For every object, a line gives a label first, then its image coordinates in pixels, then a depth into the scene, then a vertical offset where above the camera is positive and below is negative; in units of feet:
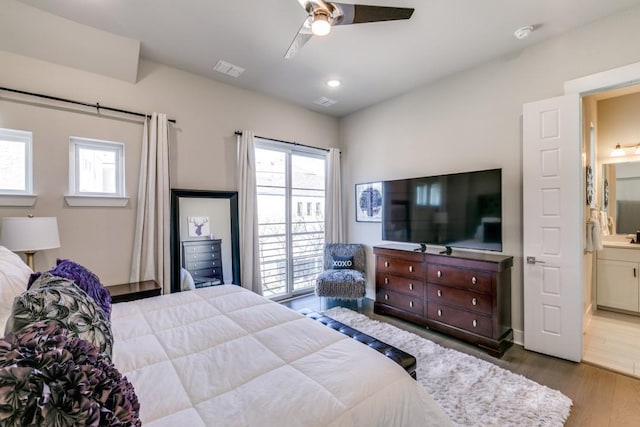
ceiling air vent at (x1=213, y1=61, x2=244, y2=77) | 10.37 +5.56
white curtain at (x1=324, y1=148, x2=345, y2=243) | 15.28 +0.57
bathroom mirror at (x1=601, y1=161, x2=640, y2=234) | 12.22 +0.80
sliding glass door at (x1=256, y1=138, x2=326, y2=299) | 13.46 -0.08
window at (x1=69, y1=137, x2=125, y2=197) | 8.85 +1.55
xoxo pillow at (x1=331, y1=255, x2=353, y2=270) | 13.92 -2.47
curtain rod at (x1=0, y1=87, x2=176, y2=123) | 7.80 +3.45
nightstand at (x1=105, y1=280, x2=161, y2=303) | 8.11 -2.32
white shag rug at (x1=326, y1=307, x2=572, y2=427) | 6.02 -4.38
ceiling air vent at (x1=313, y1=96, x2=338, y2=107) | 13.53 +5.56
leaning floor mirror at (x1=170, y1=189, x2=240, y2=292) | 10.42 -0.97
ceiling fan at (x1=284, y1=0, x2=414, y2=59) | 6.02 +4.48
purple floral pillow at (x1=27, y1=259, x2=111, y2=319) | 4.87 -1.20
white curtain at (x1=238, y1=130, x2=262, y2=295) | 11.93 -0.14
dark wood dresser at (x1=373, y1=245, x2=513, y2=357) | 8.87 -2.87
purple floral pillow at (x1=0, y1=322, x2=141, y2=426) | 1.80 -1.20
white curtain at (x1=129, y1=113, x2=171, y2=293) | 9.58 +0.14
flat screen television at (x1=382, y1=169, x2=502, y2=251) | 9.52 +0.12
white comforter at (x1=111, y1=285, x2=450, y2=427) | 3.16 -2.21
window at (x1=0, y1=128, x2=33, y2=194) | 7.81 +1.51
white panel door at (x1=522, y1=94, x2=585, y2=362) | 8.29 -0.43
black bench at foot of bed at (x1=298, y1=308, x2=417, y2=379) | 5.58 -2.92
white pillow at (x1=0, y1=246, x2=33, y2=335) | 3.98 -1.07
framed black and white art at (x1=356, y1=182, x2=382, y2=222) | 14.19 +0.60
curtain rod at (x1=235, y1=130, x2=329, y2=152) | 12.05 +3.53
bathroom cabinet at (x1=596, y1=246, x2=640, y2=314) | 11.42 -2.80
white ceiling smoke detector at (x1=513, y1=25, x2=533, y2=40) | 8.26 +5.45
